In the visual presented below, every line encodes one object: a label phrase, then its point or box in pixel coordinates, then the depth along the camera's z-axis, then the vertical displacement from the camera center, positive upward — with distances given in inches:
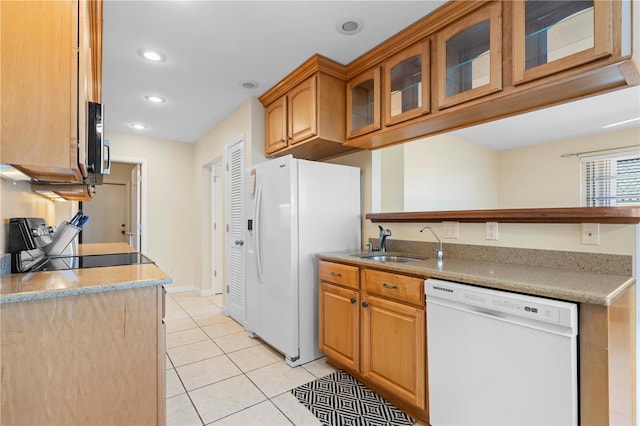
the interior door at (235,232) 130.4 -8.6
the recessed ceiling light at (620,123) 123.6 +38.7
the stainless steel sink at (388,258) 93.2 -14.2
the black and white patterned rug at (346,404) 68.7 -47.6
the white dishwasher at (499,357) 45.0 -24.8
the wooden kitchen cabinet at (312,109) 96.4 +35.6
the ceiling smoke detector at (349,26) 76.7 +49.3
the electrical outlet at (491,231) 75.2 -4.5
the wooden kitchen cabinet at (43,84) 43.1 +19.3
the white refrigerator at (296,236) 95.2 -7.7
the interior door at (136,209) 179.6 +2.6
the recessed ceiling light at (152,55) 91.4 +49.5
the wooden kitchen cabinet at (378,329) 66.1 -29.9
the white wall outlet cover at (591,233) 59.4 -4.1
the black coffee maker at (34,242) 57.2 -6.2
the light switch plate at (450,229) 83.4 -4.6
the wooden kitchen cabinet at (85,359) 41.3 -22.2
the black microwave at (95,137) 56.3 +14.8
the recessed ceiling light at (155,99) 126.5 +49.0
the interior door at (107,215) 221.5 -1.3
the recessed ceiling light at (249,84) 111.8 +49.3
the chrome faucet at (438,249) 81.4 -10.2
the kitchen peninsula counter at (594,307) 42.9 -14.4
